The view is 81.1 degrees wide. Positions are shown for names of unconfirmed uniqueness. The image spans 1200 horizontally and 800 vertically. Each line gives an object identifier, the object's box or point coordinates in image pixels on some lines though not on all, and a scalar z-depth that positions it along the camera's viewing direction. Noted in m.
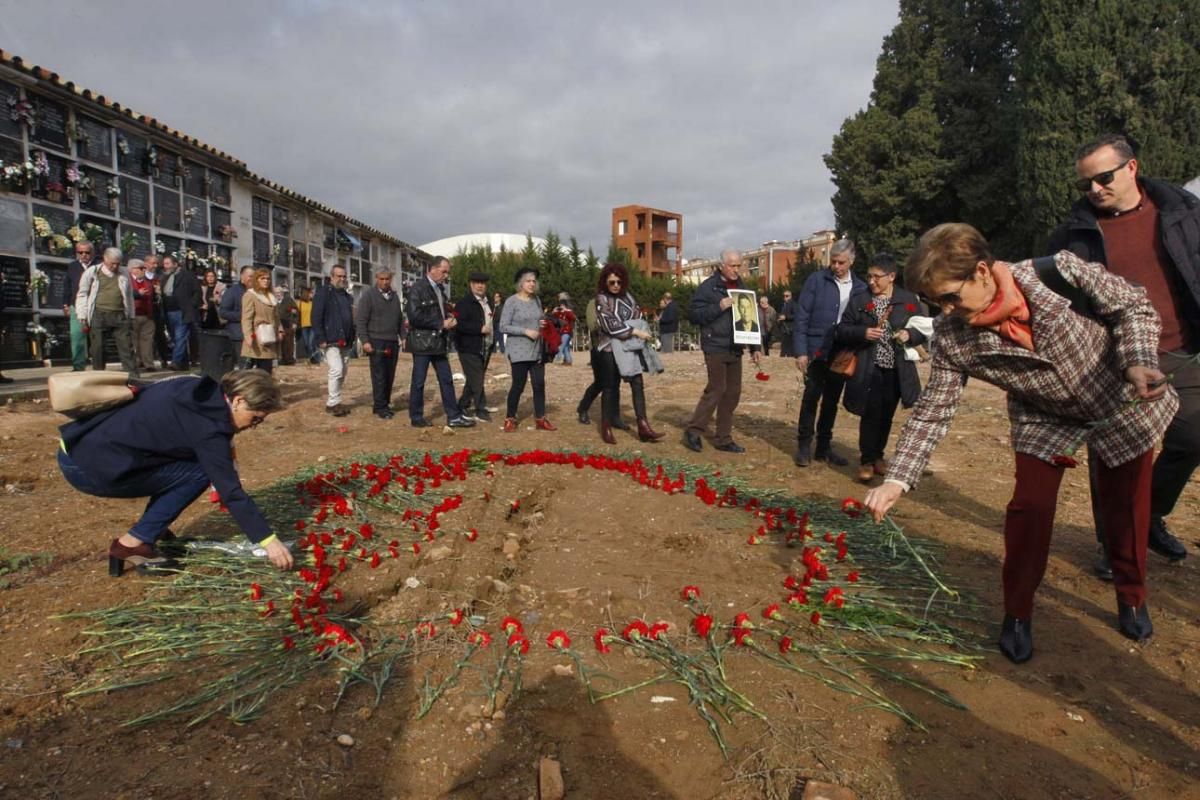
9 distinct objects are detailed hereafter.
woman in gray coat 7.79
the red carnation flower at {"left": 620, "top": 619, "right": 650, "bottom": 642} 2.88
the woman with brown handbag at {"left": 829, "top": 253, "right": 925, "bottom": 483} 5.62
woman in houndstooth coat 2.57
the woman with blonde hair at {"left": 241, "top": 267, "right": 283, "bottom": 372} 8.72
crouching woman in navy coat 3.38
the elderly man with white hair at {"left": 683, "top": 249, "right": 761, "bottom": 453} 6.71
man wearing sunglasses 3.23
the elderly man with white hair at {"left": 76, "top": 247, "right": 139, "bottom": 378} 9.24
